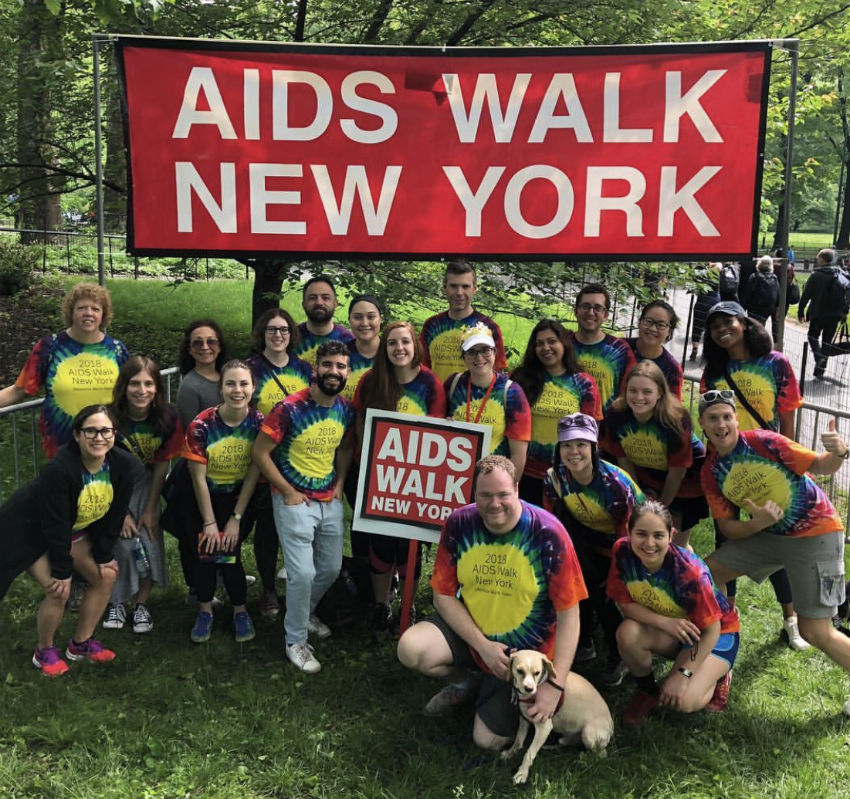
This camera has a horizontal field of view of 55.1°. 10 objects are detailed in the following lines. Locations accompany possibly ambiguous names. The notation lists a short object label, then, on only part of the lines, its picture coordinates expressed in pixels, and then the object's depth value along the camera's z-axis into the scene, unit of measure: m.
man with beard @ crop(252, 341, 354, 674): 4.76
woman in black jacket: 4.42
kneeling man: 3.90
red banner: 5.42
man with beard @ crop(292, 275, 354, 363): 5.55
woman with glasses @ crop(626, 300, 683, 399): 5.30
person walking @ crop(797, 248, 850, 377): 12.77
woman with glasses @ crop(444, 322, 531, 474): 4.79
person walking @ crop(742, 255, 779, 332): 12.56
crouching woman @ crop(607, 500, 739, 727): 4.08
